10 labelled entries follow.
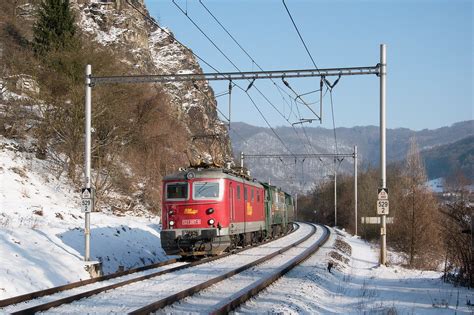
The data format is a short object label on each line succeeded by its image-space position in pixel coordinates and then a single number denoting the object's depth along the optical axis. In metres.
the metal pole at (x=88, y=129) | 18.61
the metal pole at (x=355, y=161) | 47.60
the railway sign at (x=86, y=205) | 17.89
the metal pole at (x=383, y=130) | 20.62
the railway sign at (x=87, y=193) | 17.97
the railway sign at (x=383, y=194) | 20.60
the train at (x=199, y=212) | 20.17
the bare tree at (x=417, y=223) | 29.45
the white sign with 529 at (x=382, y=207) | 20.45
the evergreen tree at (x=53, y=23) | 46.41
